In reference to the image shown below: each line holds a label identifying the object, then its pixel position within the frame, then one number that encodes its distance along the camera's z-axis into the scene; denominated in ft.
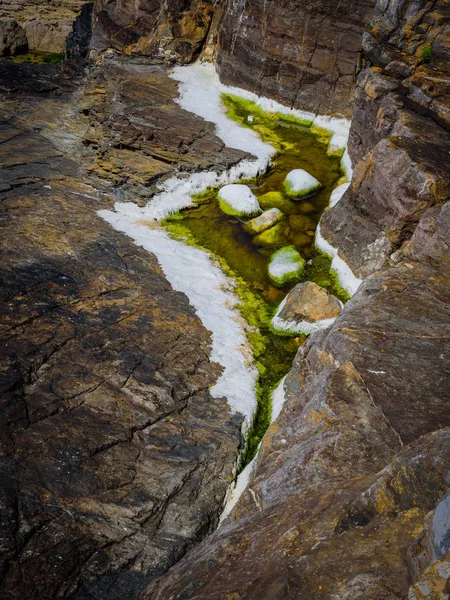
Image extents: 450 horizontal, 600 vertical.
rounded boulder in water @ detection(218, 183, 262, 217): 59.36
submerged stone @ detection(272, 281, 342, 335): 44.86
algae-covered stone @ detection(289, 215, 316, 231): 58.54
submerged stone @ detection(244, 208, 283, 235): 57.52
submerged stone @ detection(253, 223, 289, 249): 56.18
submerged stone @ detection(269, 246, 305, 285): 51.42
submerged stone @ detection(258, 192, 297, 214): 61.36
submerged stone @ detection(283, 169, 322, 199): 63.10
